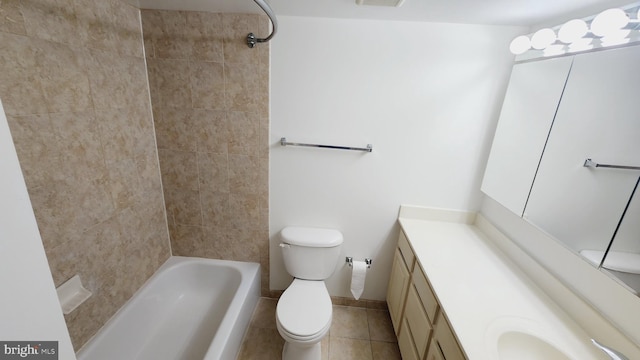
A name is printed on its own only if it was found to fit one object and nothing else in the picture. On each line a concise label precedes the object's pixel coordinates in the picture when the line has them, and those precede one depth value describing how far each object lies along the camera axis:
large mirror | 0.92
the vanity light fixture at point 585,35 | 0.94
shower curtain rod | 1.07
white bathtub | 1.45
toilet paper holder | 1.92
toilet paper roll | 1.88
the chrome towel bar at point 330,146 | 1.67
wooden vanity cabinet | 1.07
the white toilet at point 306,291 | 1.42
